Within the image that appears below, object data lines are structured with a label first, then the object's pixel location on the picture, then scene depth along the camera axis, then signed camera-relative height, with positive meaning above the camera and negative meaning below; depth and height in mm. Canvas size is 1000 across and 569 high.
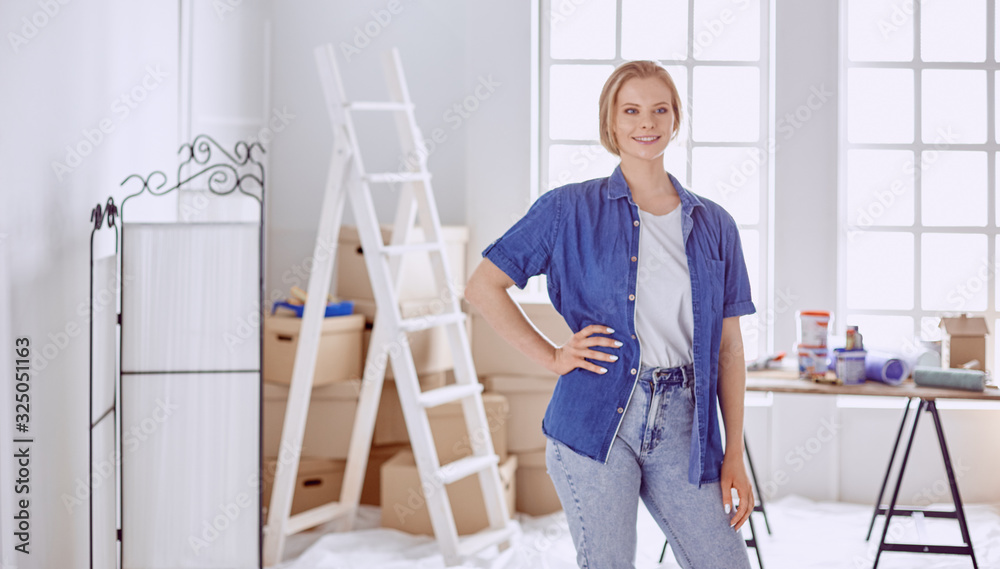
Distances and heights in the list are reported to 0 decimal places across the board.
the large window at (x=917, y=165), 3707 +491
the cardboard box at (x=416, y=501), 3242 -828
